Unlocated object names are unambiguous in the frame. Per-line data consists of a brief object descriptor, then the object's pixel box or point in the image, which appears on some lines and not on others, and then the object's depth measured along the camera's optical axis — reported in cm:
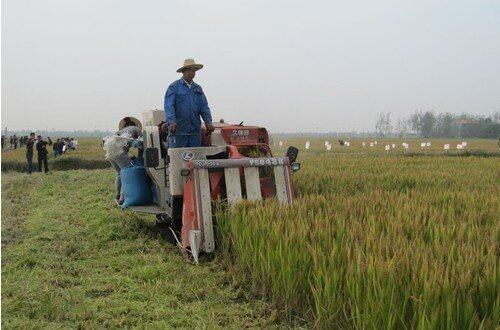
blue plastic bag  676
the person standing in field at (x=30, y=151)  1895
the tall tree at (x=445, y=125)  12756
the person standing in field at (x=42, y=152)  1830
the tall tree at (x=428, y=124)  13500
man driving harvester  602
